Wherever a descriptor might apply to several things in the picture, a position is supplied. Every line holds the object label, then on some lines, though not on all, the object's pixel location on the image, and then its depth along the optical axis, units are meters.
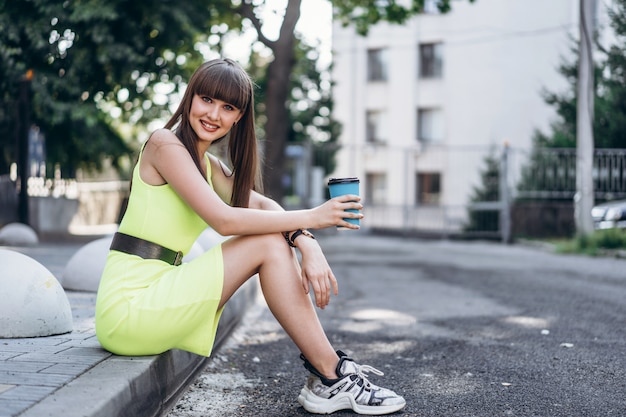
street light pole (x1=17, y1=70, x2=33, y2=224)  11.78
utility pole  13.98
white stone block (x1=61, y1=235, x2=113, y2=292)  5.78
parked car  15.42
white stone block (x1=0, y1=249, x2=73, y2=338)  3.61
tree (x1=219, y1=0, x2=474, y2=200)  13.63
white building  28.20
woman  3.01
